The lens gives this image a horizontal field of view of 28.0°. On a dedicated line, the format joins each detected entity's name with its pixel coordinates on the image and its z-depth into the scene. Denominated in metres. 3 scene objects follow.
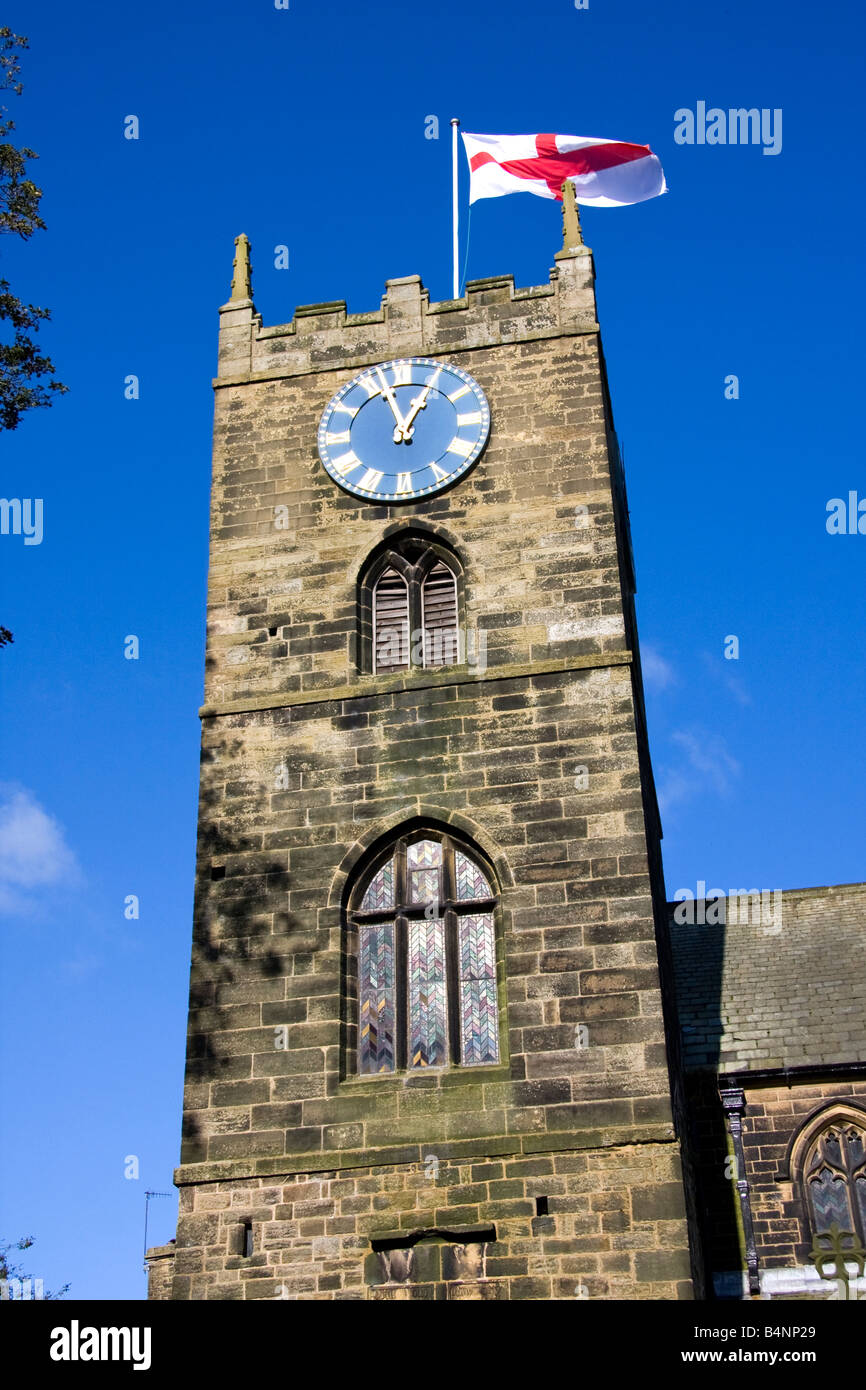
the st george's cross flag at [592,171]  23.86
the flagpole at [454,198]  23.75
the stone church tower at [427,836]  16.66
